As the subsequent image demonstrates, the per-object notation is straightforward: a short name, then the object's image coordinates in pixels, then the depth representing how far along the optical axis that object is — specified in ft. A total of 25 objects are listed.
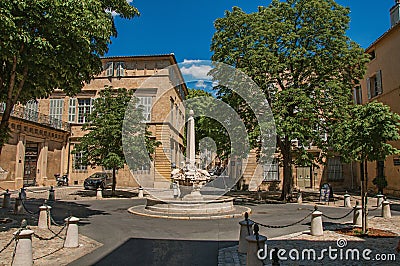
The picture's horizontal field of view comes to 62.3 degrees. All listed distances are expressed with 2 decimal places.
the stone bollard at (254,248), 17.63
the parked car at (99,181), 86.02
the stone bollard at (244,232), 23.85
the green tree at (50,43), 27.45
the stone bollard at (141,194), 73.87
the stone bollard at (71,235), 24.85
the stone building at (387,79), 74.33
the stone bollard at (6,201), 48.57
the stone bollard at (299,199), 62.93
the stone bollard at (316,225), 30.17
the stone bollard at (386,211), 42.55
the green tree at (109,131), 66.68
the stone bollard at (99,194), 68.13
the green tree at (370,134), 29.55
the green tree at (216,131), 62.39
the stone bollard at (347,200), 57.00
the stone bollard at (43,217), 31.99
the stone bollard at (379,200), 52.12
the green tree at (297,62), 56.08
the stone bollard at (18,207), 40.96
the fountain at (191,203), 43.34
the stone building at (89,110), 101.71
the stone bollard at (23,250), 18.99
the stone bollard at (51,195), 58.59
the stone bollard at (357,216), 35.86
